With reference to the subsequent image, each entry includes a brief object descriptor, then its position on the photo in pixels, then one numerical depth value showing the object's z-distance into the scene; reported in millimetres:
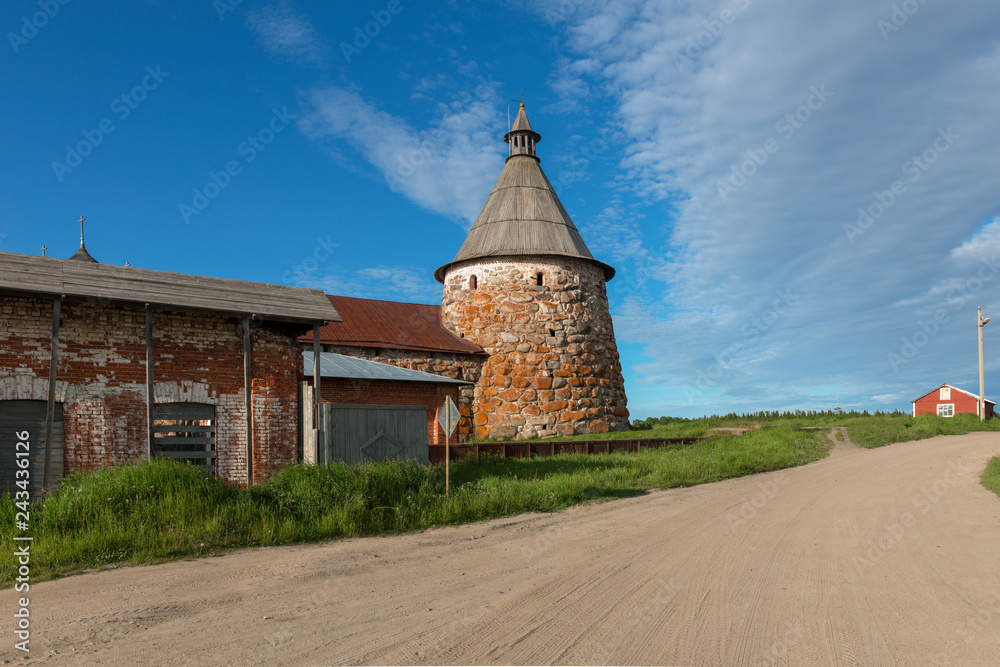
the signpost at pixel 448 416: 12022
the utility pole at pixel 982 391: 35241
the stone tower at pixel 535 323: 26703
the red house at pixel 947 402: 49044
